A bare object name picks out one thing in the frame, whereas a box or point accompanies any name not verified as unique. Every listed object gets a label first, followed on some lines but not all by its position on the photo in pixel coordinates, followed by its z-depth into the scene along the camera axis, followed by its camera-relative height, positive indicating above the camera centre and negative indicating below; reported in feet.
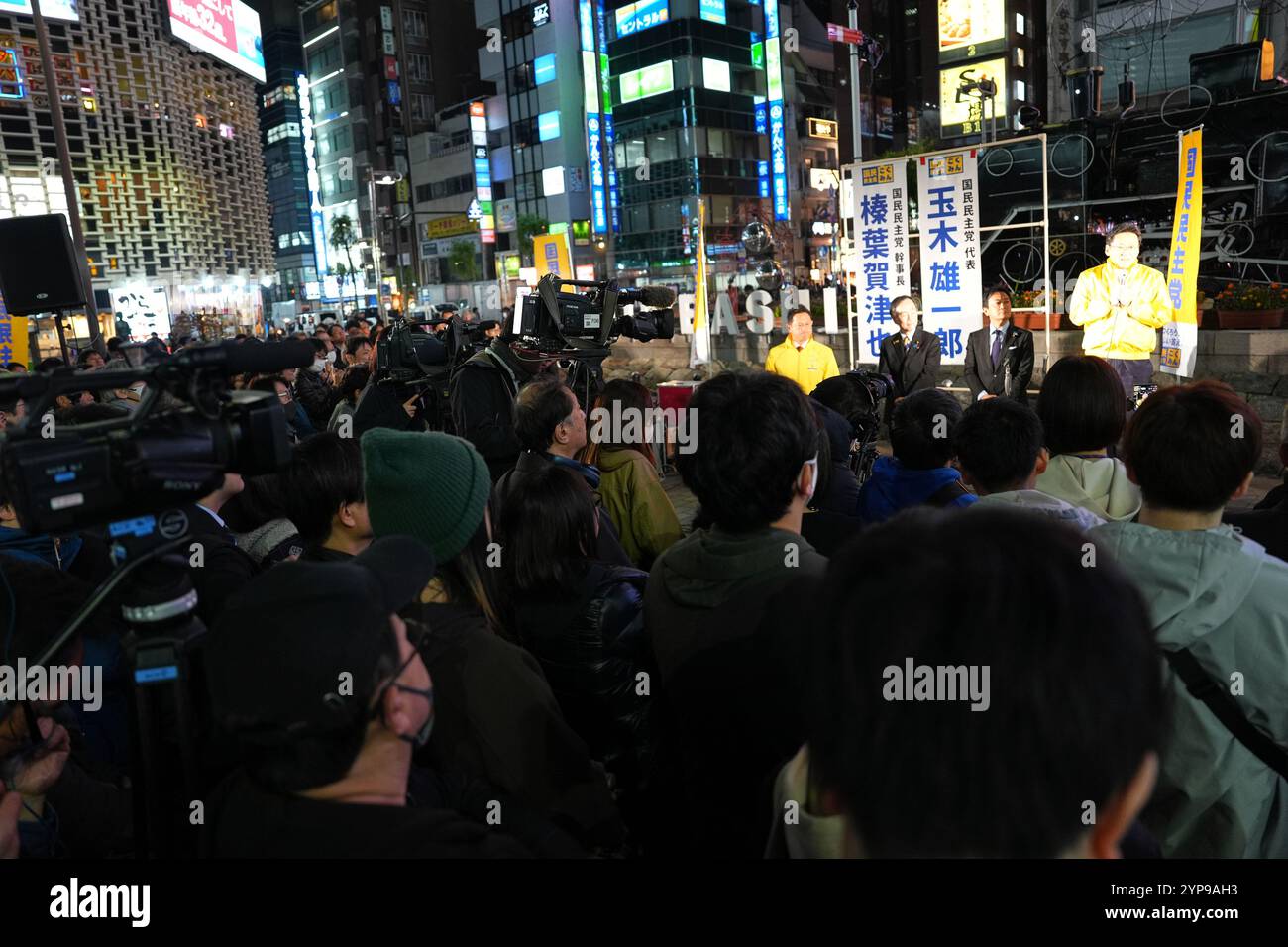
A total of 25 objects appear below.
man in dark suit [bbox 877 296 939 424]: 24.09 -1.13
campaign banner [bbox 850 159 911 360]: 31.17 +2.73
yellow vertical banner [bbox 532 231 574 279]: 49.83 +5.17
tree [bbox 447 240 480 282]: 175.32 +18.26
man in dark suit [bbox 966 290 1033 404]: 23.08 -1.34
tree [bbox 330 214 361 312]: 206.85 +31.15
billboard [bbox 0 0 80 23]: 101.50 +45.49
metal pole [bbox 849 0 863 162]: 41.78 +11.02
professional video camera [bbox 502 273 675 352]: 15.02 +0.38
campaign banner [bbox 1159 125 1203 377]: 22.47 +0.78
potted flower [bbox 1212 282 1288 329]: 27.27 -0.56
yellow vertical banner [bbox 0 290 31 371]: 28.35 +1.34
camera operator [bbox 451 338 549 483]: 14.69 -0.98
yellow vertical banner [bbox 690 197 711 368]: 40.32 +0.04
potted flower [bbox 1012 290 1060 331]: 33.37 -0.22
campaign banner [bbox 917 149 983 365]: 28.68 +2.17
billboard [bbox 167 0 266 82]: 110.11 +46.90
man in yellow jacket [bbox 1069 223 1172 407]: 20.65 -0.25
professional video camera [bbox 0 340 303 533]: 4.23 -0.40
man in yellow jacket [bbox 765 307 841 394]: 24.13 -1.02
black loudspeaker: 20.71 +2.75
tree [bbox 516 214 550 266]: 150.92 +19.99
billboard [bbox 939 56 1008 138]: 83.82 +21.58
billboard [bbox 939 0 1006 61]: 85.05 +28.89
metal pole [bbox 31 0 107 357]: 33.71 +9.33
